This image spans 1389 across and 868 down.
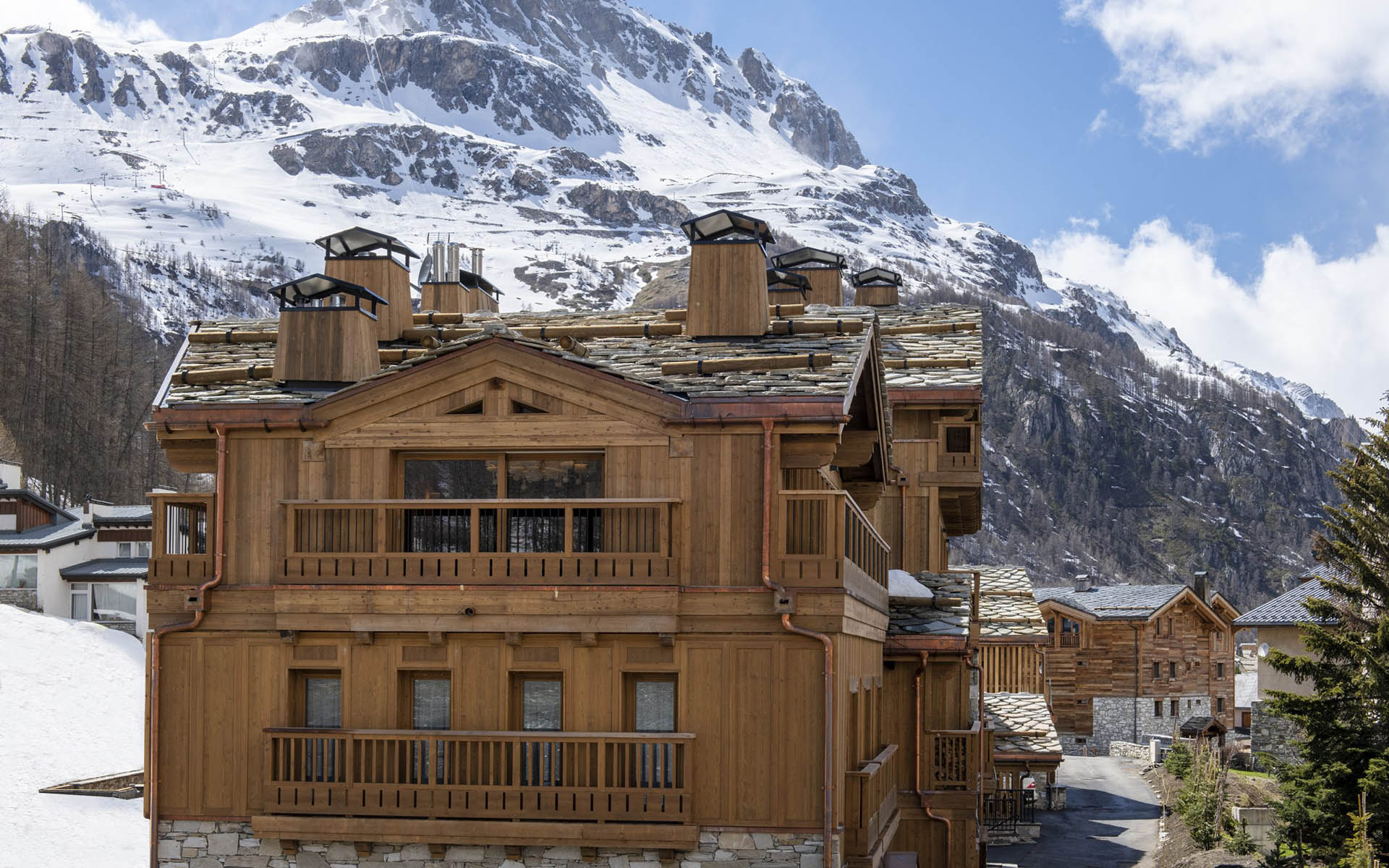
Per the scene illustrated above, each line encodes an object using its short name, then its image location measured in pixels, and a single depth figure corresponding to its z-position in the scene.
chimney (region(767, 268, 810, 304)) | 27.33
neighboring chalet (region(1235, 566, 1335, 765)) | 46.91
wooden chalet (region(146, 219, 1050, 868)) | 17.12
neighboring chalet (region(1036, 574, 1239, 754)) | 72.12
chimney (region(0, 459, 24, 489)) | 70.56
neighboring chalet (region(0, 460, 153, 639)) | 58.84
